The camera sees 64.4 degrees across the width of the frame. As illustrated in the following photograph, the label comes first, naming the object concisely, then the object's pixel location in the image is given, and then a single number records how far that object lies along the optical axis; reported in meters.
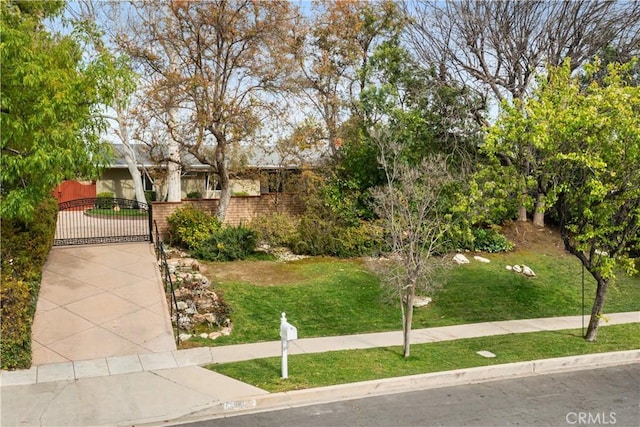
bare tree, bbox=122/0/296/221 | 15.12
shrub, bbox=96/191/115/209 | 15.36
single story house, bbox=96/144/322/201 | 19.38
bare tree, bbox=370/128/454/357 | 8.81
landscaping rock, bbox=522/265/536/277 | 15.11
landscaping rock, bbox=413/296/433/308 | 12.46
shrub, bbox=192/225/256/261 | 14.71
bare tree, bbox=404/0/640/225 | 16.44
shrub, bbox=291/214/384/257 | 15.58
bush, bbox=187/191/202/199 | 29.18
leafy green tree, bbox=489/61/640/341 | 8.91
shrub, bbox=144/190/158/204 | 28.20
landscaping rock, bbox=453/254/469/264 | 15.45
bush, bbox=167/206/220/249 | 15.38
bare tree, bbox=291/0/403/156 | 19.95
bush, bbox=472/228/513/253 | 16.80
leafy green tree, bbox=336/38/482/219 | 17.39
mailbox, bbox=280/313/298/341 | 7.73
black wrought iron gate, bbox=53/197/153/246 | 15.28
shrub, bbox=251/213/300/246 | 15.82
